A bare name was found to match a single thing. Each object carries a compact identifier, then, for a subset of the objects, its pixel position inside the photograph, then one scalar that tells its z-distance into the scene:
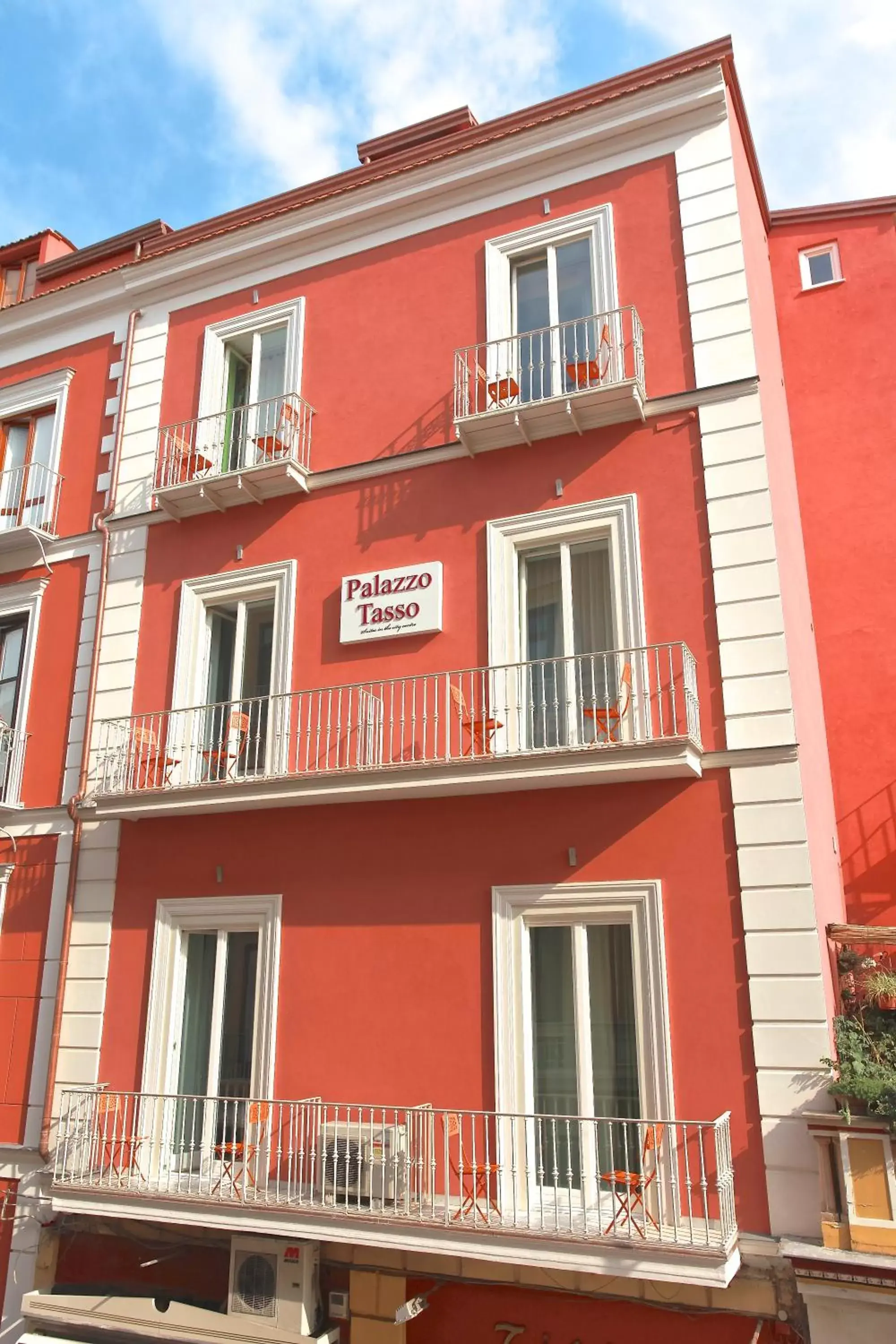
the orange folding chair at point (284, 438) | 12.14
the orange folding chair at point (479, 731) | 9.86
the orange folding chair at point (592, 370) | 10.55
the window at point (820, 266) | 13.17
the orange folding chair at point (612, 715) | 9.32
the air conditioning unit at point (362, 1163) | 8.61
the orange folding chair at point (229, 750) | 11.11
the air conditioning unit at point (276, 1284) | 8.84
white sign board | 10.85
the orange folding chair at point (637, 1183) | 7.77
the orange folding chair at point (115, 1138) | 10.25
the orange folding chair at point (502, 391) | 10.95
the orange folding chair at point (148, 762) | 11.55
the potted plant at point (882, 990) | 8.98
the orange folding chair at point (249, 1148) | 9.49
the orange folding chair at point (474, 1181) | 8.27
